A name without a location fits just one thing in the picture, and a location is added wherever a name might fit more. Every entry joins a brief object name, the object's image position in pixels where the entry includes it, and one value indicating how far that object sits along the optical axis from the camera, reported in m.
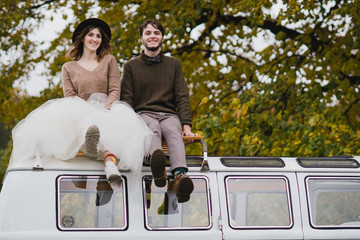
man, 5.89
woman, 5.41
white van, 5.33
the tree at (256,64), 9.62
